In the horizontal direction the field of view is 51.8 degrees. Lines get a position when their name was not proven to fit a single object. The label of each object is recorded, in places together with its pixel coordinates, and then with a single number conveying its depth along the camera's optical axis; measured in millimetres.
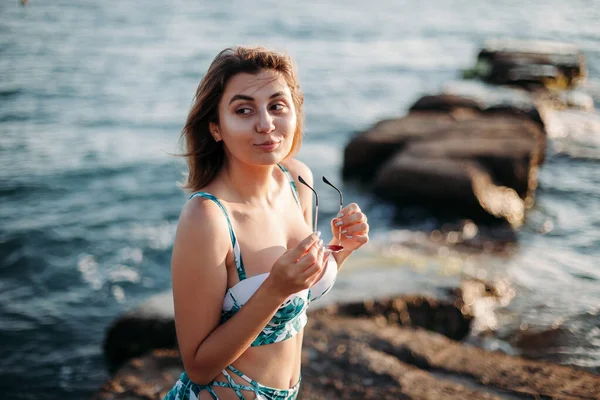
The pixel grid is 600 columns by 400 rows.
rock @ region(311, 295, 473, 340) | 5785
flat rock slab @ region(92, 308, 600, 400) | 4168
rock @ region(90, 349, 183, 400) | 4320
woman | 2354
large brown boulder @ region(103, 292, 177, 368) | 5789
